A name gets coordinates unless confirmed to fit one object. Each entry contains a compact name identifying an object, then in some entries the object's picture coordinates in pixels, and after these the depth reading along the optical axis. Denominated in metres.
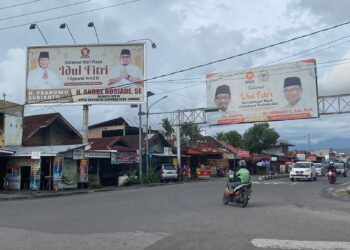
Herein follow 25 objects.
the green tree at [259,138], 89.31
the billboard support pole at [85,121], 33.83
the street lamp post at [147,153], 40.39
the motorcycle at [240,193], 16.77
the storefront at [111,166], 35.09
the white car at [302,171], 40.00
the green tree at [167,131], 77.00
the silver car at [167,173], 41.91
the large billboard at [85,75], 36.50
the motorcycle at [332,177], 34.97
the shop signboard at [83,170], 31.77
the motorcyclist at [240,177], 17.00
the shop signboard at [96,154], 32.16
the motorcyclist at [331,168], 35.43
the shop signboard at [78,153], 30.40
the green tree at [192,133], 80.69
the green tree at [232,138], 93.19
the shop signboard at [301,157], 95.68
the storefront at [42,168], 29.44
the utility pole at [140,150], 37.77
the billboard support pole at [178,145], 44.03
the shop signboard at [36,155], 28.44
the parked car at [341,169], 55.14
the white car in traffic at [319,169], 53.49
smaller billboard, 36.81
